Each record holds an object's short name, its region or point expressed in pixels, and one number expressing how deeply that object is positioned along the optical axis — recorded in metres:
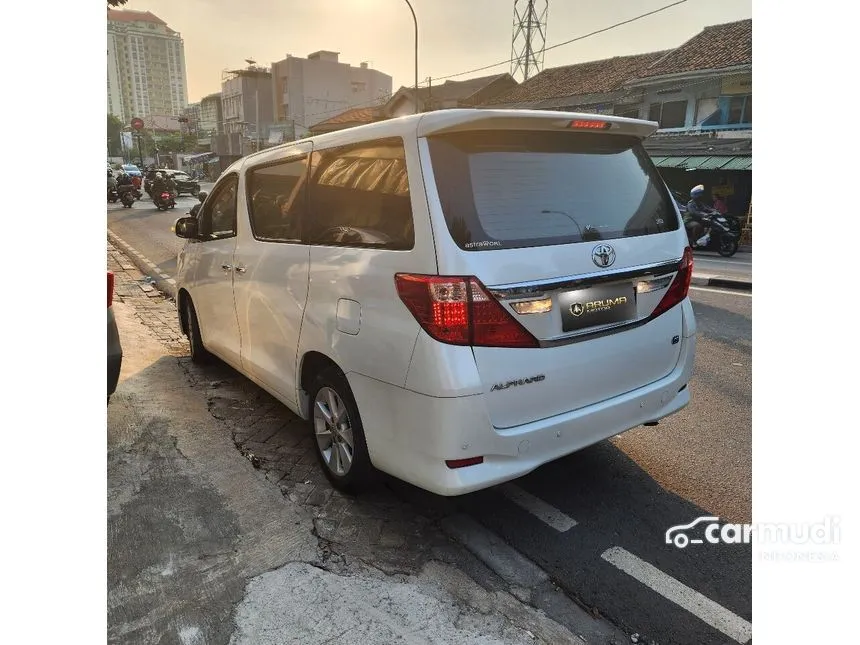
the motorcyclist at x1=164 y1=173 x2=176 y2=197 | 23.53
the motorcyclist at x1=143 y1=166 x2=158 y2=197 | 25.07
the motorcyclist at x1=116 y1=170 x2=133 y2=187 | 22.53
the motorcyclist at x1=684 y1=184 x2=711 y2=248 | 13.38
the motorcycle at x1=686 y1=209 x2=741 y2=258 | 13.41
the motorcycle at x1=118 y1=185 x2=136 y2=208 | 22.36
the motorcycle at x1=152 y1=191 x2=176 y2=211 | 21.33
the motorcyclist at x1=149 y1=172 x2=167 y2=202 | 21.90
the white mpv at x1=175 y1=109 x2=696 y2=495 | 2.32
